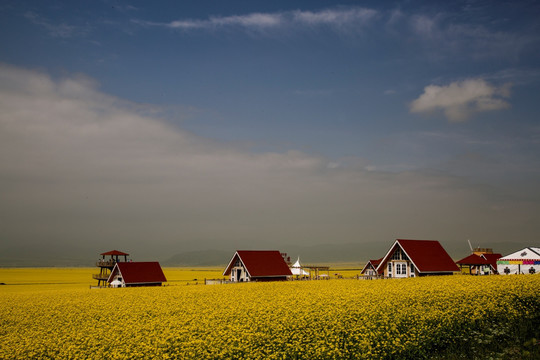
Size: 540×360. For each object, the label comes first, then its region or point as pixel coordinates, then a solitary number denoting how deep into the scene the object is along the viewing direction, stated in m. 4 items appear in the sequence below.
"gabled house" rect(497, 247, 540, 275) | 72.94
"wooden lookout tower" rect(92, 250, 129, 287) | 73.94
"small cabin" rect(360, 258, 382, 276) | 83.21
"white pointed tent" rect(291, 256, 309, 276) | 77.44
